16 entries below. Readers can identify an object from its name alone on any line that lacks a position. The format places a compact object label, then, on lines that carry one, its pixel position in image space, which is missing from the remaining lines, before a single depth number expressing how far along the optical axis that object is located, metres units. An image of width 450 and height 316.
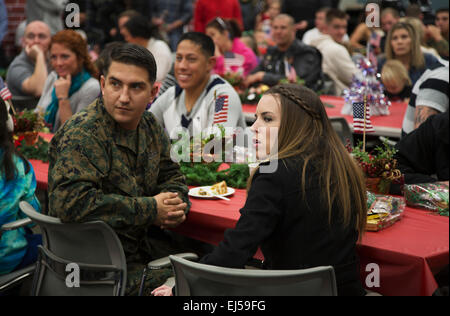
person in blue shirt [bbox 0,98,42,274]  2.54
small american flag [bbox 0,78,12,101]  3.96
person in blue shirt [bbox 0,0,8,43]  7.21
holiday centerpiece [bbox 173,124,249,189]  2.98
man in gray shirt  5.77
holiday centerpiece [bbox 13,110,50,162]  3.54
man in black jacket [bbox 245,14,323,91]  5.98
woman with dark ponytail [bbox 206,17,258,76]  6.52
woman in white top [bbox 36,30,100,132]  4.44
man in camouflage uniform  2.23
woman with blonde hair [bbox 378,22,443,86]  5.79
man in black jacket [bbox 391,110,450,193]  2.63
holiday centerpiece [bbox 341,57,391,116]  4.41
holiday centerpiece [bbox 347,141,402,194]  2.54
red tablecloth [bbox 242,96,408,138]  4.27
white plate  2.74
